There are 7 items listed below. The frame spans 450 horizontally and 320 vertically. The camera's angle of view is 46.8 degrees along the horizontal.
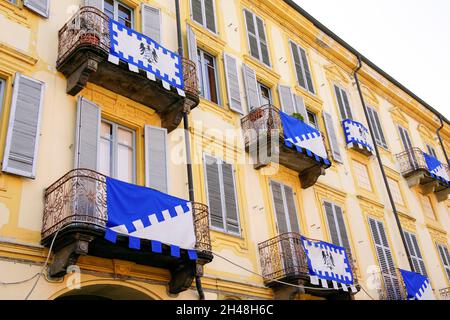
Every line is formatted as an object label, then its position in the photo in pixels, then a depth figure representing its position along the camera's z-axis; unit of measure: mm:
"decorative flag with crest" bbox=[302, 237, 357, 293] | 11836
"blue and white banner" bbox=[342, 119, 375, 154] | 17891
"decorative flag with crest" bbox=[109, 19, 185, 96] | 10461
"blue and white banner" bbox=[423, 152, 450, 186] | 20697
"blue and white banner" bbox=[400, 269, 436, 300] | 15502
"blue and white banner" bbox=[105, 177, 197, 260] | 8641
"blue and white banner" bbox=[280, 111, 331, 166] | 13527
